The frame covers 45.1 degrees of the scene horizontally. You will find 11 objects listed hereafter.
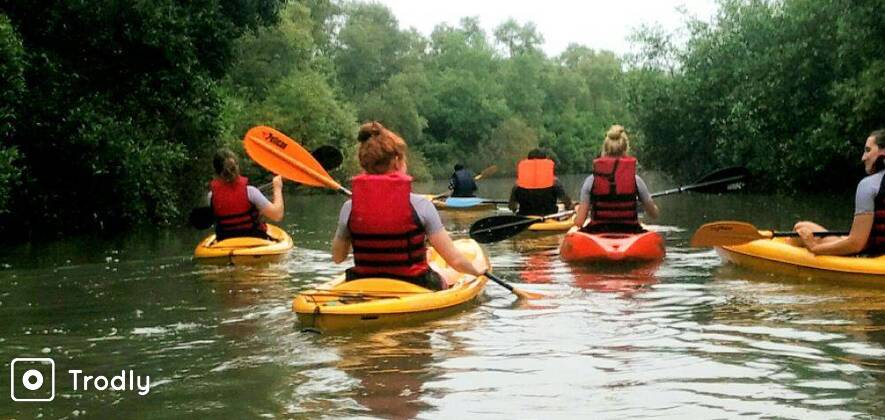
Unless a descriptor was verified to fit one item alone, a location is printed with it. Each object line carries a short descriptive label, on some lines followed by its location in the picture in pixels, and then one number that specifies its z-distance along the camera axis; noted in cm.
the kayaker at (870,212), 747
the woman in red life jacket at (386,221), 621
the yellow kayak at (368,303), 621
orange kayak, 940
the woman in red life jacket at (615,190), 950
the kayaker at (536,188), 1382
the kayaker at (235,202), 991
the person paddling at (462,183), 1934
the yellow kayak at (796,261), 764
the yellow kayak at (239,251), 1015
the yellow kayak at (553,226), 1383
